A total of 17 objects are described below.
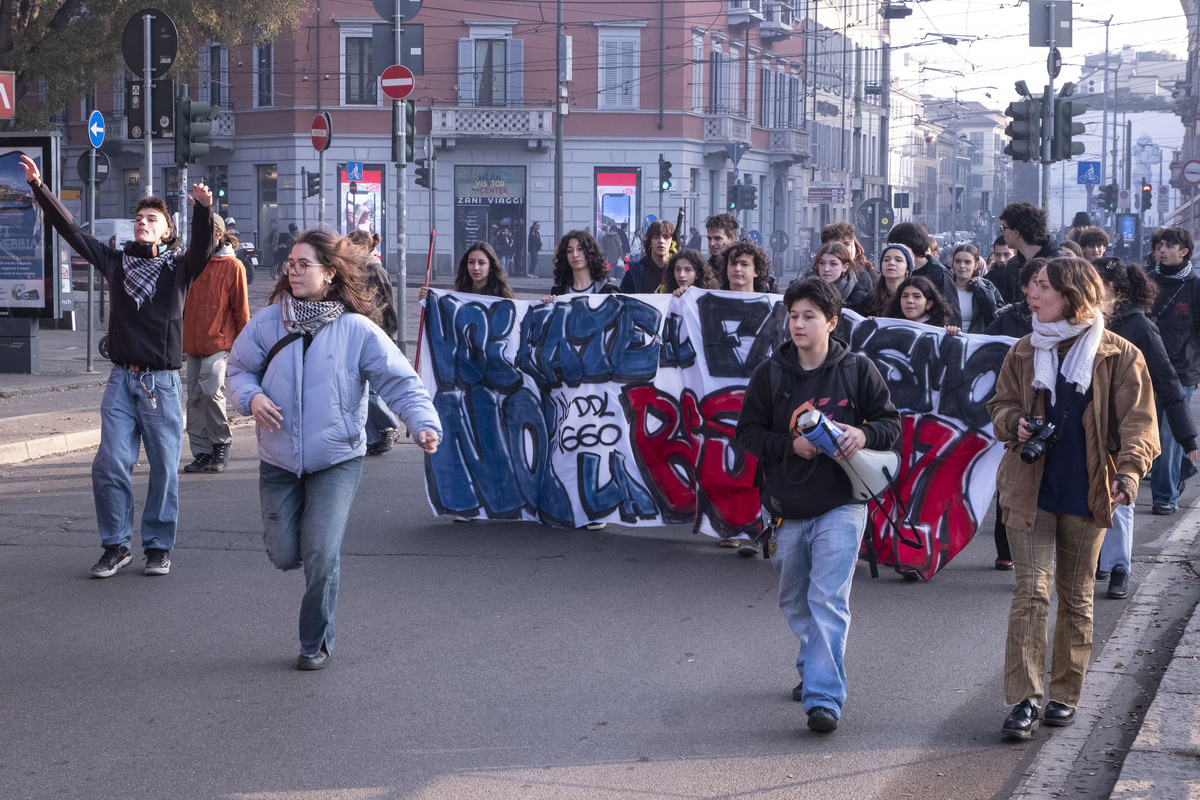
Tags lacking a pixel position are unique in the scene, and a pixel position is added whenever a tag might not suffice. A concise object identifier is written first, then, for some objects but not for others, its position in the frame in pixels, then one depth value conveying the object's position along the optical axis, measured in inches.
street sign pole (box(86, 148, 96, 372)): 618.0
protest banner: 289.6
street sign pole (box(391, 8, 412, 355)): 649.6
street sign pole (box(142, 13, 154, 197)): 492.4
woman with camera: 189.6
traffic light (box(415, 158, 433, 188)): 1330.0
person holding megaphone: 190.4
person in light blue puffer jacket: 209.8
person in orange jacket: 389.4
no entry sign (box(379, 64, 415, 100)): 627.2
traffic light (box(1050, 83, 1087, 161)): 601.9
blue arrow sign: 689.0
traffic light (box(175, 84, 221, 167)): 584.1
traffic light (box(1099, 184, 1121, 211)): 1660.9
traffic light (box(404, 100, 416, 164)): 669.3
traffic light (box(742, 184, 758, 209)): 1498.5
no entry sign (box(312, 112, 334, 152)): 791.1
